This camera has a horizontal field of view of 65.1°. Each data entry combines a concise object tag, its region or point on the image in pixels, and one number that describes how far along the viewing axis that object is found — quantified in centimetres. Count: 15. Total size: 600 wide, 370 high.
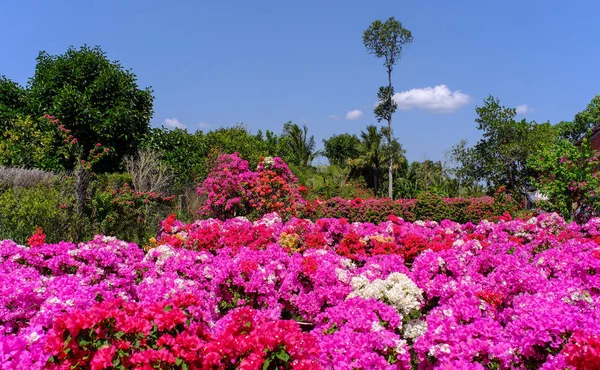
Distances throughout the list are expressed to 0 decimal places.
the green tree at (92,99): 1533
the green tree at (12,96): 1677
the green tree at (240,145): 1930
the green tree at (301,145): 3322
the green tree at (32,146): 1423
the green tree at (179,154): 1661
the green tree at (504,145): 2327
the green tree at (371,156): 3200
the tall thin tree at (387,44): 2636
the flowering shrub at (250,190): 1154
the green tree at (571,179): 929
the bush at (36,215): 798
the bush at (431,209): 1325
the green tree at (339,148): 3982
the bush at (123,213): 1028
